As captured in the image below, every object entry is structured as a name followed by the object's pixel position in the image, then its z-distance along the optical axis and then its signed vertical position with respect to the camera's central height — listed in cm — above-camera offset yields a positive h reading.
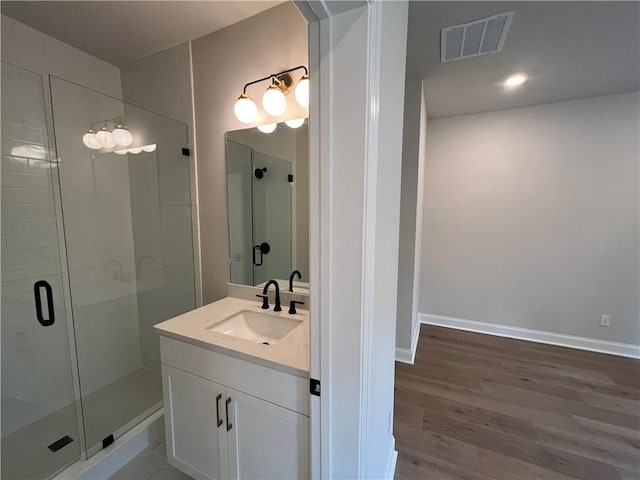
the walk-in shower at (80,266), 166 -37
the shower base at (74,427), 149 -136
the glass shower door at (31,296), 162 -51
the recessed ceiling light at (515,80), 216 +115
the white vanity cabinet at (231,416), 104 -88
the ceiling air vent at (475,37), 155 +114
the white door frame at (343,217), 70 +0
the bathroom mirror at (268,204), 167 +9
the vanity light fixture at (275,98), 150 +69
